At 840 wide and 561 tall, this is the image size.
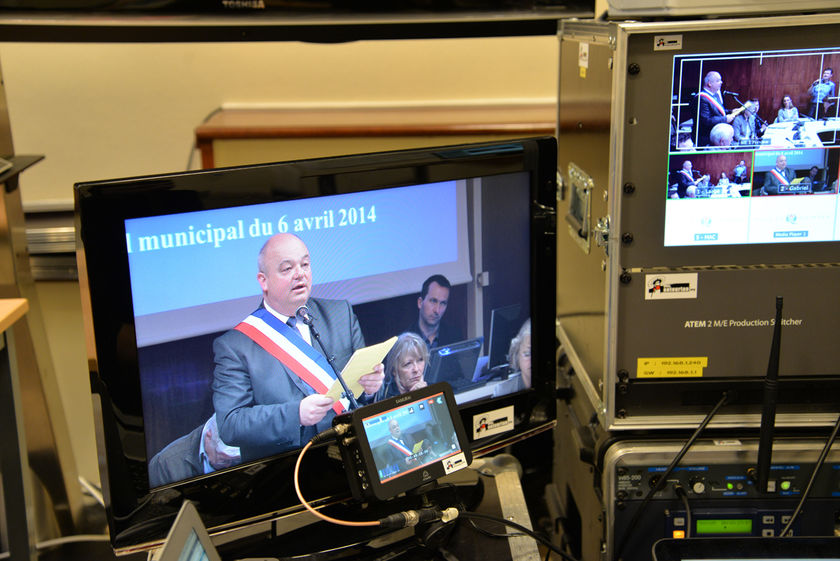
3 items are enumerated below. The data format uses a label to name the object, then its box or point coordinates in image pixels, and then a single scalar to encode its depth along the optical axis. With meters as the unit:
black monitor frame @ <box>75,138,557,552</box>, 0.79
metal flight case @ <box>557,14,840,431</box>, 0.96
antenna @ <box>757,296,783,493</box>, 0.99
